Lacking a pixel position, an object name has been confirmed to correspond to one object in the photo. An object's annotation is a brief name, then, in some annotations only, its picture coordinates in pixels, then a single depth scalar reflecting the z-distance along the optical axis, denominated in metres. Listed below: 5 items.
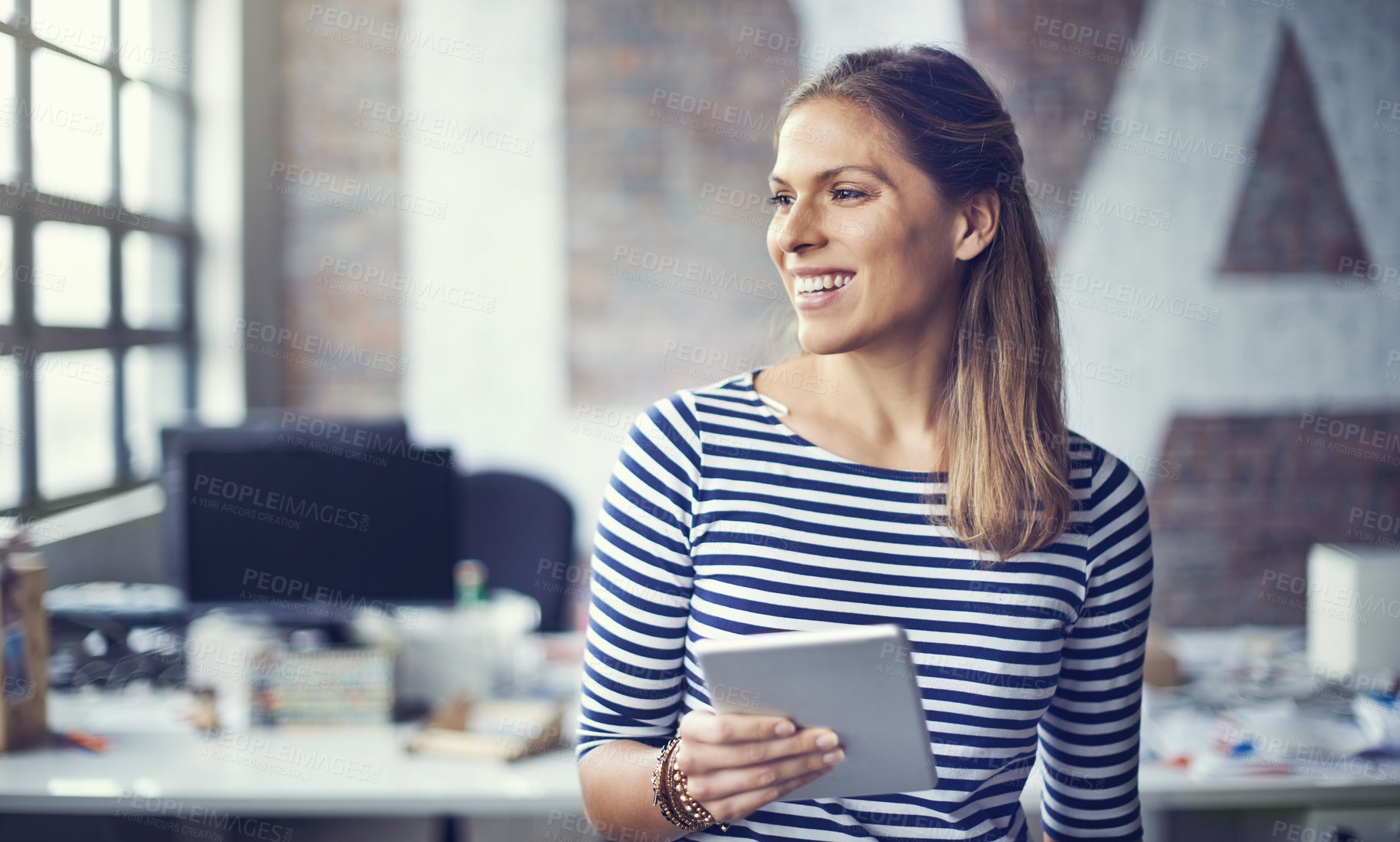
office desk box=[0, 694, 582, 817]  1.63
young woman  1.08
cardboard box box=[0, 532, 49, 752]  1.77
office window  2.62
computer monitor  2.05
